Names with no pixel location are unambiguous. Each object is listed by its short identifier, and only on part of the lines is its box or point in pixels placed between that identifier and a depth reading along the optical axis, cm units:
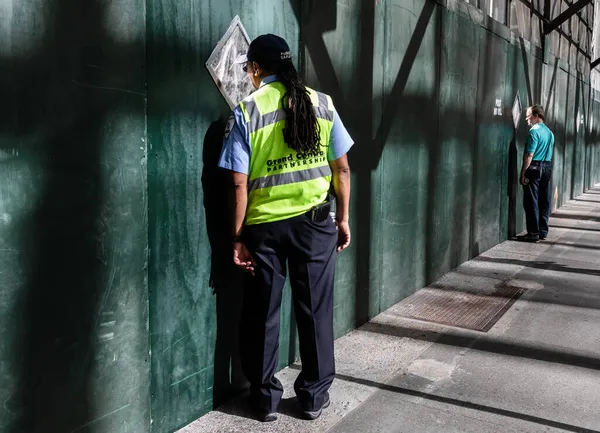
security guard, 322
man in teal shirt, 904
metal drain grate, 531
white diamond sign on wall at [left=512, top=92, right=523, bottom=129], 942
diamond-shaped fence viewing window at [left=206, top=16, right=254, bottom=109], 331
